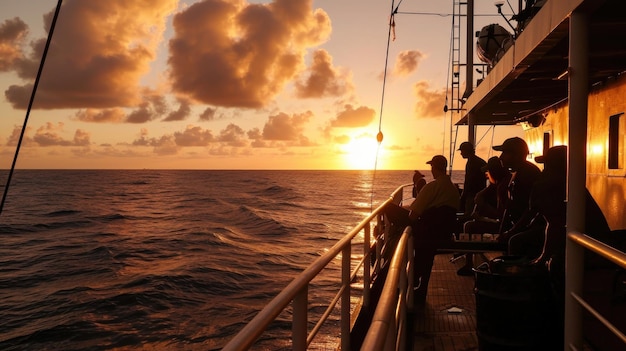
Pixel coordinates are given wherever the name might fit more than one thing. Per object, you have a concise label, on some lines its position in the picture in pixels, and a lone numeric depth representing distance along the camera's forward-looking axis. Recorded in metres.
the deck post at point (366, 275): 6.02
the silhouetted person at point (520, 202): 6.17
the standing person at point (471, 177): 9.50
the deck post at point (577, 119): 4.38
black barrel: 4.39
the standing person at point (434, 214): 7.09
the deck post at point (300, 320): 2.57
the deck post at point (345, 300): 4.42
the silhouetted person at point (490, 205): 8.08
